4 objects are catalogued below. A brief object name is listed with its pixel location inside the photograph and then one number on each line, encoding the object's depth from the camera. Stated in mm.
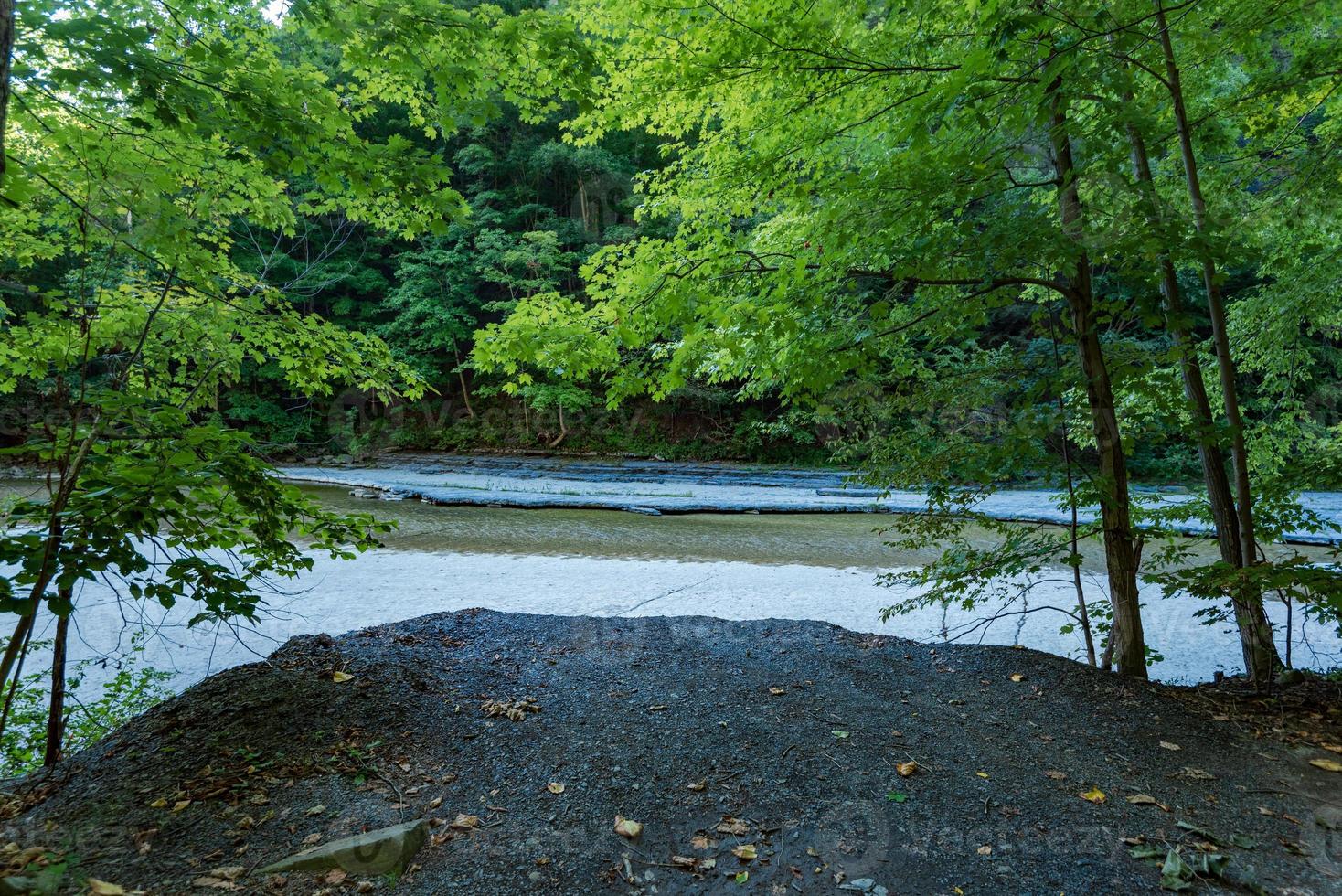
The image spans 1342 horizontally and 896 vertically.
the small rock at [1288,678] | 3443
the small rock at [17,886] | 1551
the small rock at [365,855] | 1881
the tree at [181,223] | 2154
